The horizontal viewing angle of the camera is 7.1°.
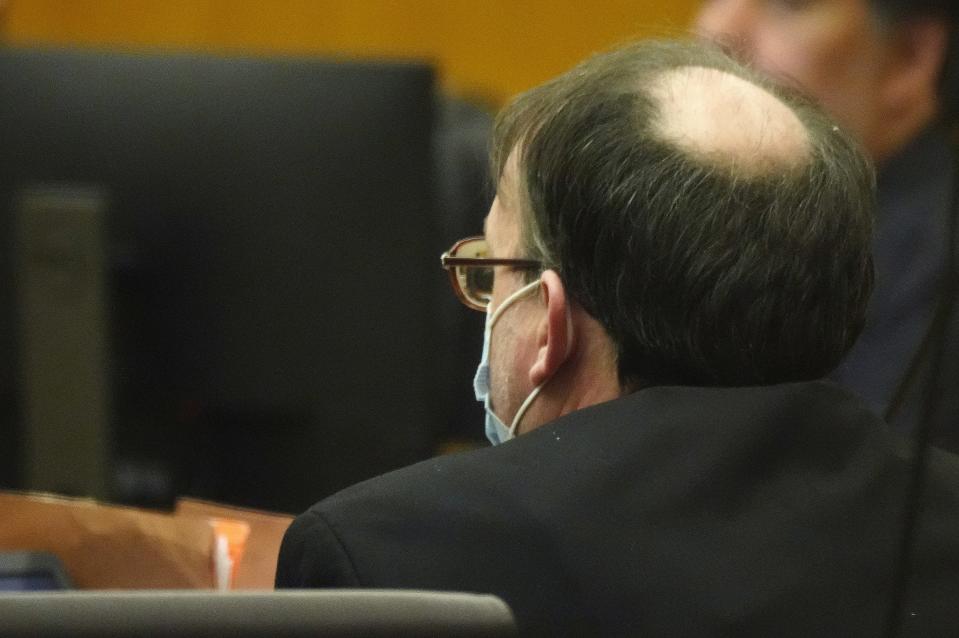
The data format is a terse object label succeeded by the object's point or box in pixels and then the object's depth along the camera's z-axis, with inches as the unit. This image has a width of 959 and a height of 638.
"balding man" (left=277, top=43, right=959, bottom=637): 146.4
